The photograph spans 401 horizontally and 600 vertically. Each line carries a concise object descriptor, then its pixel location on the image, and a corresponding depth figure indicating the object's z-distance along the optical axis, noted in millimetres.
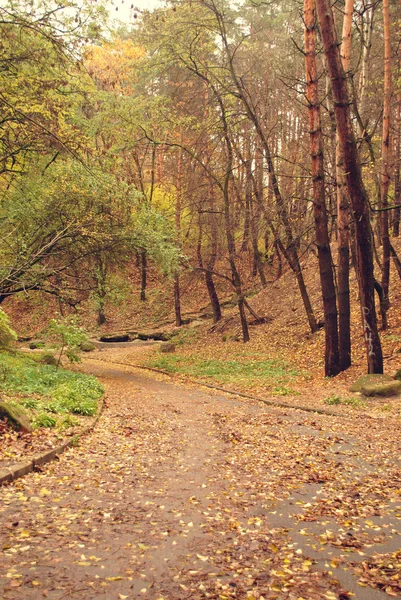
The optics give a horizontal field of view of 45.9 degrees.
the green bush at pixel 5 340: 14830
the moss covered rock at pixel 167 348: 23703
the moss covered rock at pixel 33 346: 26348
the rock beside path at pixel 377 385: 11297
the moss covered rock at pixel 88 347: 27109
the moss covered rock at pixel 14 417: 6770
